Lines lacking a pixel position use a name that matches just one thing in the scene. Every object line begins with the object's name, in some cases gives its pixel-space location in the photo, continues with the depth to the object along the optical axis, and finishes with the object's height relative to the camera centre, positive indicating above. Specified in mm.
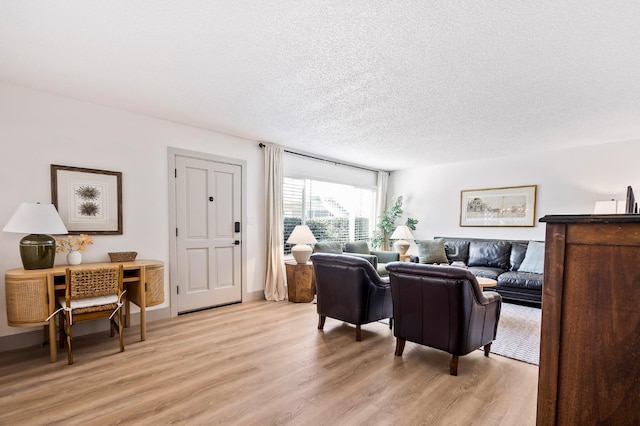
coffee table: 3711 -987
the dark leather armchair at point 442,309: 2521 -930
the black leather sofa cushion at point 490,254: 5477 -941
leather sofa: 4645 -1091
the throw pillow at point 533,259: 4898 -912
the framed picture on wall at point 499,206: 5551 -92
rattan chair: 2734 -927
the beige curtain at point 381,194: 7305 +131
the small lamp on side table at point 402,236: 6172 -722
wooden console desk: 2680 -886
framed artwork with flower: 3258 -40
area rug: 3035 -1492
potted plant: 6996 -518
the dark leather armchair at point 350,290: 3289 -997
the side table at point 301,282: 4824 -1286
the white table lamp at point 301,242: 4652 -643
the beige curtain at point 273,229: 4945 -497
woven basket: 3539 -691
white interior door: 4168 -506
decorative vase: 3168 -631
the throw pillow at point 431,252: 5746 -955
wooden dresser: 948 -381
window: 5539 -202
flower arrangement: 3195 -492
